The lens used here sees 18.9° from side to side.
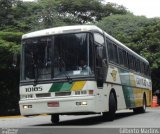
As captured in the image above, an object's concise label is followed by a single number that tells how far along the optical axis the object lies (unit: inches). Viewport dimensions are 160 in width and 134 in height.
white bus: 580.4
